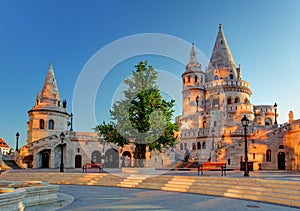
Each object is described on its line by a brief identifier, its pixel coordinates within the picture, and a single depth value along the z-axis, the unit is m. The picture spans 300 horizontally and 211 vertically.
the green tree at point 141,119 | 20.94
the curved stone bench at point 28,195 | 8.32
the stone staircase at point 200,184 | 11.95
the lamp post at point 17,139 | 36.56
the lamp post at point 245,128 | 17.90
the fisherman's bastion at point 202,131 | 31.05
